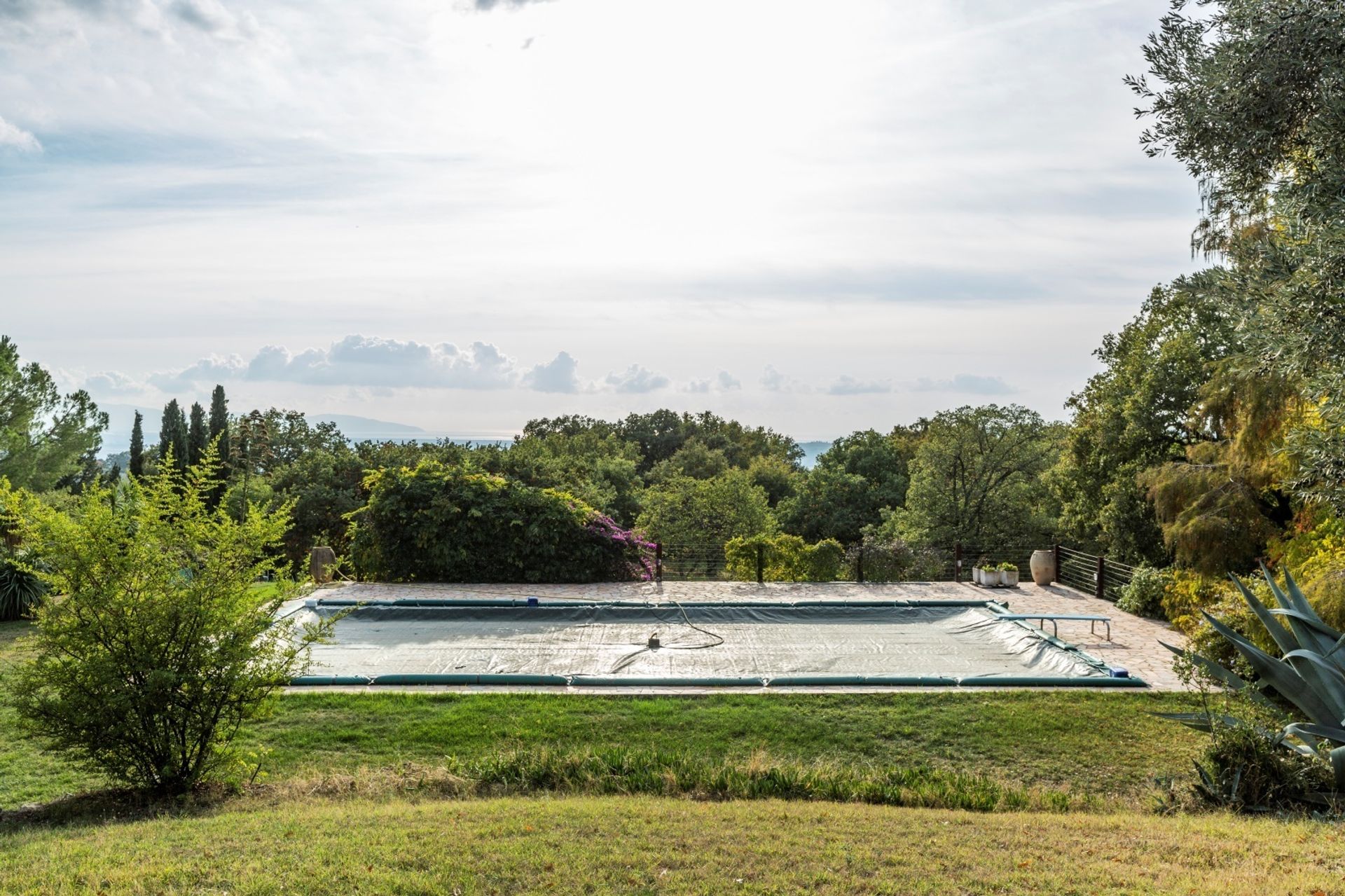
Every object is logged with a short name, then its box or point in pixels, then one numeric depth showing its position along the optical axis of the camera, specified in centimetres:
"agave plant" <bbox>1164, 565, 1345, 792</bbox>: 671
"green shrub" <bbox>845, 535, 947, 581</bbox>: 1803
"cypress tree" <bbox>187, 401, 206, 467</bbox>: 3441
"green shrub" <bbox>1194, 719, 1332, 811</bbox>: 643
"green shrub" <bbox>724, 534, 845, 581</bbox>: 1783
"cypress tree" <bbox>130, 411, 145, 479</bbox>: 3888
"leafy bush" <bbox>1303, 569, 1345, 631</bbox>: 964
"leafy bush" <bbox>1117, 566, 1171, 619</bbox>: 1430
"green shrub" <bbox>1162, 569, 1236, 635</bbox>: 1272
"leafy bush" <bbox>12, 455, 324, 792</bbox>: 640
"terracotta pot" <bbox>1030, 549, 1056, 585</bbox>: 1766
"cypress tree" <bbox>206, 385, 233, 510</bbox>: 3669
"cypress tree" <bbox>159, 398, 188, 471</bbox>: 3675
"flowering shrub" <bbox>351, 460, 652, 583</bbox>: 1745
